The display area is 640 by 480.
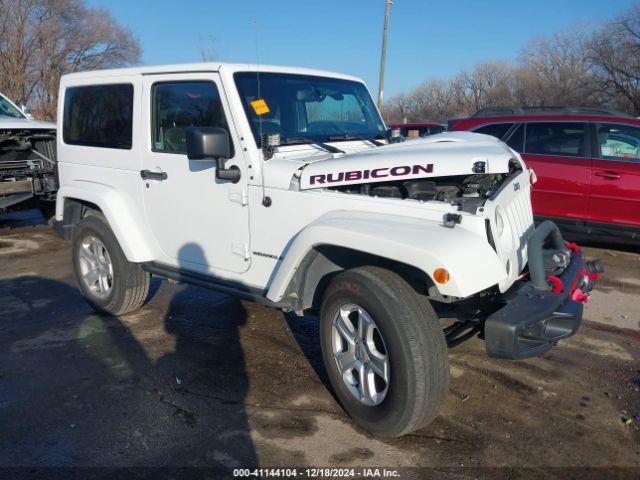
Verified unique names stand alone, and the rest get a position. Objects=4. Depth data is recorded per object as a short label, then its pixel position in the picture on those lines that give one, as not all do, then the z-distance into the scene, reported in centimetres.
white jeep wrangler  286
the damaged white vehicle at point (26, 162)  825
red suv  658
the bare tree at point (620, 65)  3056
